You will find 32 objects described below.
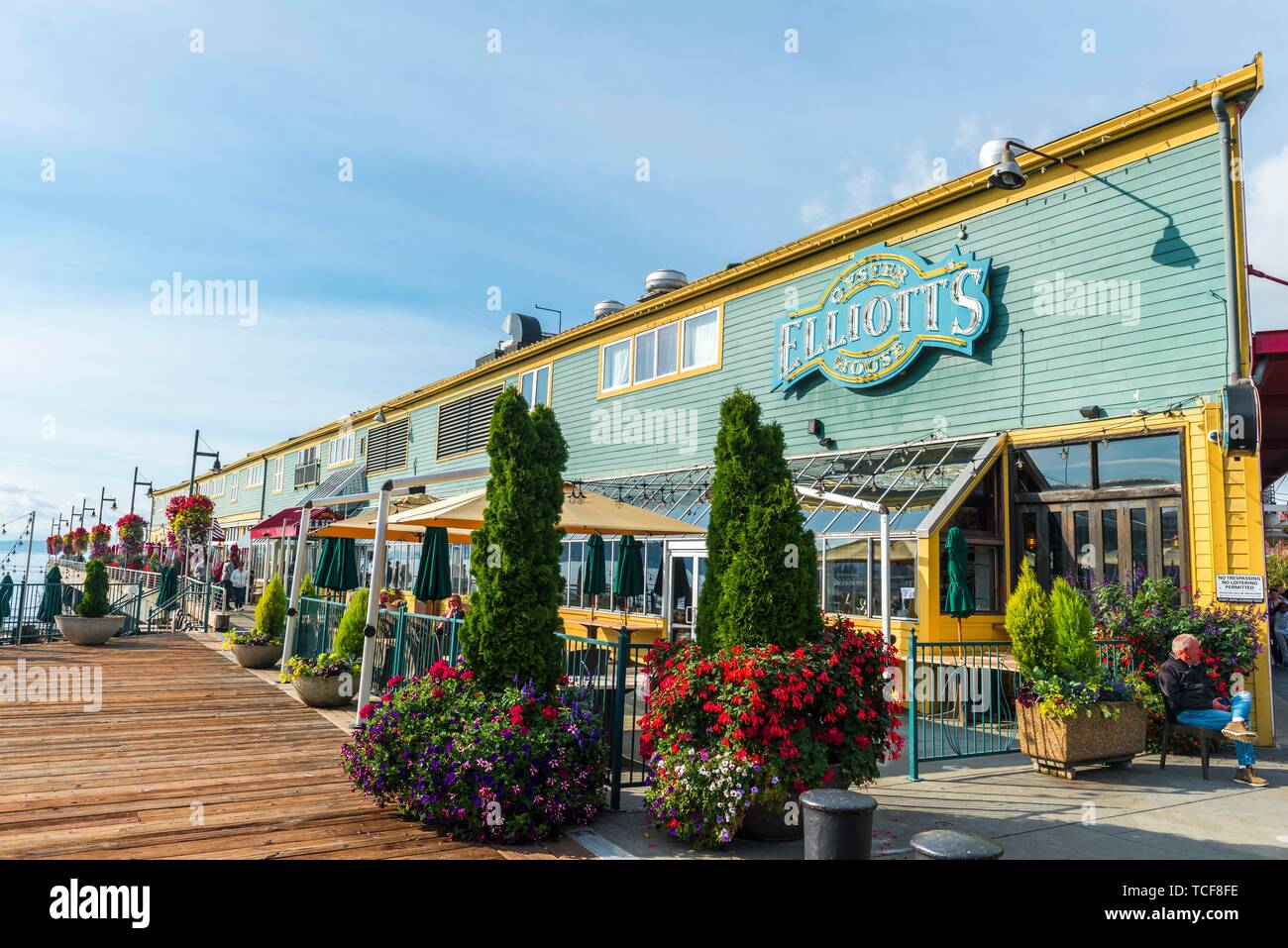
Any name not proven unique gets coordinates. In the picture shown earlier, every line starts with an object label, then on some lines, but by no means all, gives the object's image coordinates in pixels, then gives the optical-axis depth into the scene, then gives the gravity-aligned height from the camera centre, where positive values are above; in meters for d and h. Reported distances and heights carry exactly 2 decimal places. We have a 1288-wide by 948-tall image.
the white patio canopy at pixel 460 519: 8.34 +0.48
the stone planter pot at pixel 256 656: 13.34 -1.64
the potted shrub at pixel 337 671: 10.12 -1.40
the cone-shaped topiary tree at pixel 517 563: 6.37 -0.02
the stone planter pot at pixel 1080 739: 7.78 -1.60
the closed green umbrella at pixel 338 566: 11.59 -0.14
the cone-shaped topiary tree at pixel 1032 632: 8.26 -0.61
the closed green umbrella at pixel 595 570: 13.70 -0.13
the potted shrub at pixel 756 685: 5.51 -0.84
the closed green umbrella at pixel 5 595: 16.02 -0.90
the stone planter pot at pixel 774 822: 5.70 -1.78
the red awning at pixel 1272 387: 10.98 +2.97
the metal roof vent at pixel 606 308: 22.89 +7.06
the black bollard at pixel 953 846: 3.69 -1.26
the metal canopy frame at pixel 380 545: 8.02 +0.13
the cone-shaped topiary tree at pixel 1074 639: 8.17 -0.66
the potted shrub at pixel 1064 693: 7.81 -1.18
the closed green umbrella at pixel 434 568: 9.22 -0.10
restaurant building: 9.88 +2.93
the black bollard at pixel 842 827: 4.32 -1.37
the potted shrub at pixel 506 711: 5.57 -1.12
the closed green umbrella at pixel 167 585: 21.04 -0.86
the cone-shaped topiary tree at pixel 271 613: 13.73 -0.98
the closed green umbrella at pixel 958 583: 10.37 -0.18
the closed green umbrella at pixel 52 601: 16.66 -1.03
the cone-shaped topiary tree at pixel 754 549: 6.07 +0.12
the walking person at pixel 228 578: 22.89 -0.66
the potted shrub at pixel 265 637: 13.36 -1.36
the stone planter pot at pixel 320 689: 10.12 -1.64
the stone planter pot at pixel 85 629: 15.55 -1.48
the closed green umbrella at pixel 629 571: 13.05 -0.13
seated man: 7.72 -1.23
